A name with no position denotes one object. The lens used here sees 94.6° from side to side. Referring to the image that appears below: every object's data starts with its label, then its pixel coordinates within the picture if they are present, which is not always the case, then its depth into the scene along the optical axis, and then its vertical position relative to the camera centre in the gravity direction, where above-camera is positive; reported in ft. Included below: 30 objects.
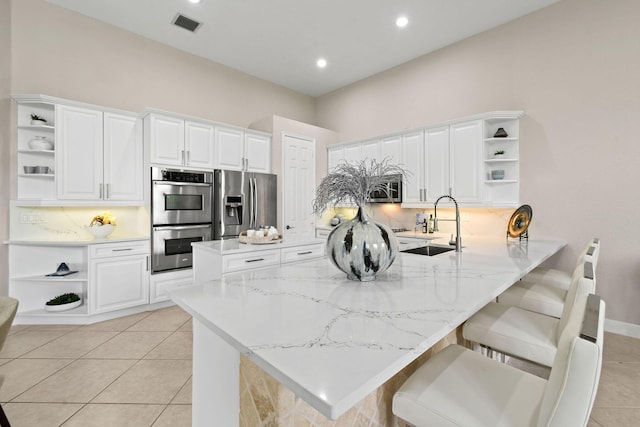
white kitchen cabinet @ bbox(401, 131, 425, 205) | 13.42 +2.16
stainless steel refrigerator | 13.21 +0.44
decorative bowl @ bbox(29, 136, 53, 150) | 10.25 +2.32
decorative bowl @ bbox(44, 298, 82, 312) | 10.18 -3.37
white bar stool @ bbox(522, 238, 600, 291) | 7.48 -1.74
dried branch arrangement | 4.41 +0.41
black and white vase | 4.19 -0.53
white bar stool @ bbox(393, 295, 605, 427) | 2.06 -1.84
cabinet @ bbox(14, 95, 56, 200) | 10.24 +2.11
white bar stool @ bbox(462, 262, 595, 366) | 4.09 -1.82
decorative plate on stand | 9.65 -0.34
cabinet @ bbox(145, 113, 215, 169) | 11.68 +2.91
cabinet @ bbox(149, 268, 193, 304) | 11.61 -2.90
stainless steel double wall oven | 11.59 -0.14
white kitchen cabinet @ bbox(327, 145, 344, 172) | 17.03 +3.29
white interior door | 15.87 +1.46
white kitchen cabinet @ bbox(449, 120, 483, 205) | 11.70 +2.07
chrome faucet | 7.29 -0.69
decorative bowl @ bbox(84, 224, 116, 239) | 10.96 -0.74
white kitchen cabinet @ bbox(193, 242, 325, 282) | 8.17 -1.46
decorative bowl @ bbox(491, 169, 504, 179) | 11.69 +1.50
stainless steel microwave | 14.29 +0.80
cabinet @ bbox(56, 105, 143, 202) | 10.50 +2.09
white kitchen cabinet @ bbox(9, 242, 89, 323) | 10.19 -2.35
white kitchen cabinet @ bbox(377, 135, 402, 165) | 14.25 +3.10
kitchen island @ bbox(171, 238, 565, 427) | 2.02 -1.08
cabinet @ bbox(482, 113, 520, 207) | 11.50 +1.99
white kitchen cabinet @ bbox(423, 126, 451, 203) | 12.62 +2.10
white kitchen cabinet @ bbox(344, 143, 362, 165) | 16.09 +3.25
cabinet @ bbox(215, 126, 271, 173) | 13.62 +2.98
